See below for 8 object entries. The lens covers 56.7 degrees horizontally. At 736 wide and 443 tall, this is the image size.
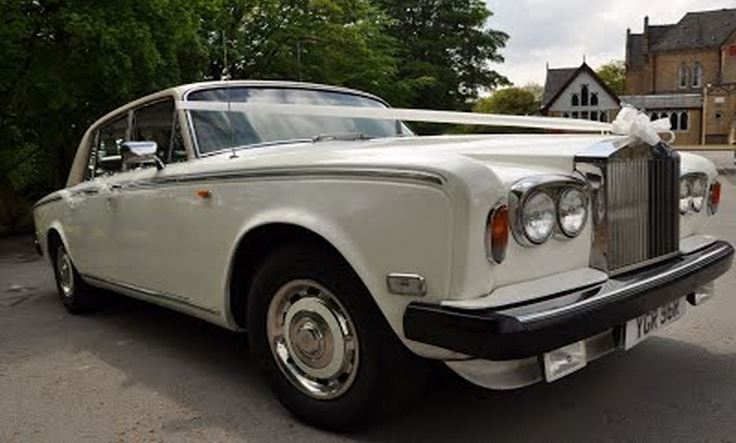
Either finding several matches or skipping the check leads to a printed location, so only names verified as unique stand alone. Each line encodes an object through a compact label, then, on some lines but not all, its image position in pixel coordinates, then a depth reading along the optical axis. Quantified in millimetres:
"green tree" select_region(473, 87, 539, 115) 68125
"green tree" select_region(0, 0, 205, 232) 10891
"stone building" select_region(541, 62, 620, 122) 60094
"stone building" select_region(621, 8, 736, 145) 66562
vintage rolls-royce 2432
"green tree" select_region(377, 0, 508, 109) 39000
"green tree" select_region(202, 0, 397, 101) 18938
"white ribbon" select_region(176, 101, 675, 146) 3865
